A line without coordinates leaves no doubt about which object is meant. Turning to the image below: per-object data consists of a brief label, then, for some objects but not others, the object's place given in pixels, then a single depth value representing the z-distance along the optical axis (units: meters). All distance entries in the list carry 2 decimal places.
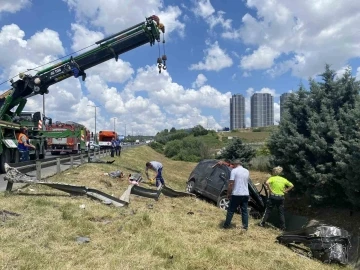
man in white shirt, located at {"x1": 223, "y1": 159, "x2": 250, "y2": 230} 8.78
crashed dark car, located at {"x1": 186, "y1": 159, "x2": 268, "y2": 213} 11.99
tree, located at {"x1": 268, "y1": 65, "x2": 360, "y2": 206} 10.49
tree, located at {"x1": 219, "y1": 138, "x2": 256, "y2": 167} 25.92
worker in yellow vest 9.91
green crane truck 16.86
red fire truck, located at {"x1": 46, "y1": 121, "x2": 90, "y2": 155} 28.97
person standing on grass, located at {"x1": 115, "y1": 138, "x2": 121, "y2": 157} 32.88
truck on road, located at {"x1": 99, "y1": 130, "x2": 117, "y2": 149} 50.44
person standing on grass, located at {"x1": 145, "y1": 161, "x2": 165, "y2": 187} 13.64
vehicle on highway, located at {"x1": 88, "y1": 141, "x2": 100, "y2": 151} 43.41
